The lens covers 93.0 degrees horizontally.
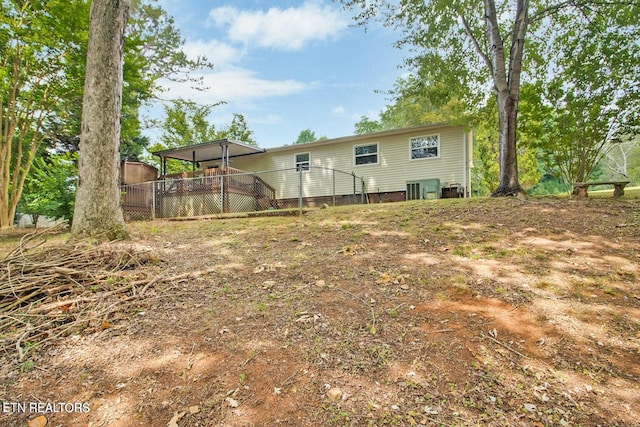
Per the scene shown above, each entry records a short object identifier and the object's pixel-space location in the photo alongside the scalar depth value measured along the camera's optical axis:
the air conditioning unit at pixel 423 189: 11.23
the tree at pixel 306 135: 46.00
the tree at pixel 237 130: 22.33
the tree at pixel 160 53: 15.06
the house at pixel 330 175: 11.26
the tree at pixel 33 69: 6.67
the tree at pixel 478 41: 7.31
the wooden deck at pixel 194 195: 11.40
